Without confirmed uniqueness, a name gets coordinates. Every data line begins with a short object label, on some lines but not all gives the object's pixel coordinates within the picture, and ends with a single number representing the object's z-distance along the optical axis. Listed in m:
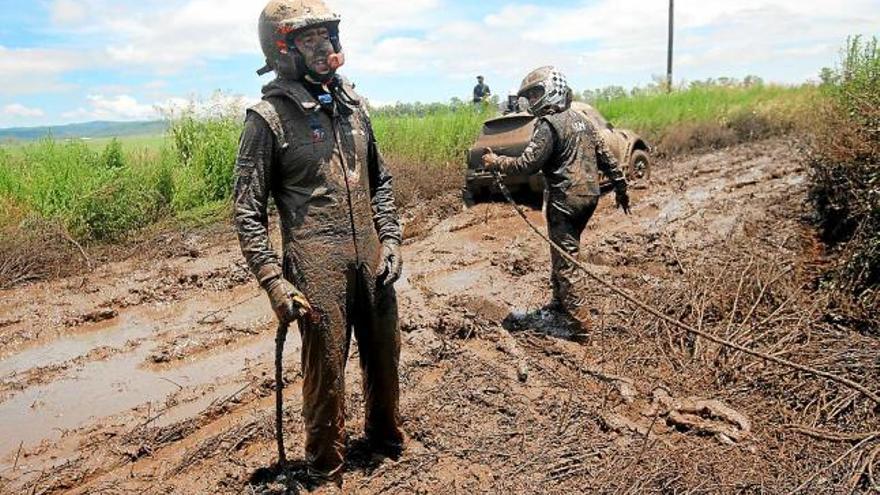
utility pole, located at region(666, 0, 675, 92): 29.97
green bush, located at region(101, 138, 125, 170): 10.97
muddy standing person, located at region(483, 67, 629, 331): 5.43
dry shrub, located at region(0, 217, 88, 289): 7.72
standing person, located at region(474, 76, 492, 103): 18.23
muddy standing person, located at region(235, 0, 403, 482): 3.20
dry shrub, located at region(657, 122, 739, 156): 16.81
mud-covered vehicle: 10.36
